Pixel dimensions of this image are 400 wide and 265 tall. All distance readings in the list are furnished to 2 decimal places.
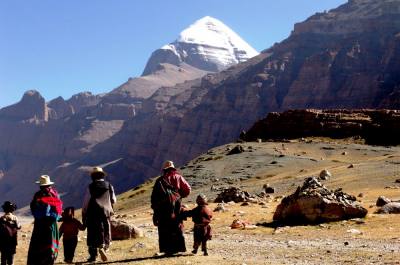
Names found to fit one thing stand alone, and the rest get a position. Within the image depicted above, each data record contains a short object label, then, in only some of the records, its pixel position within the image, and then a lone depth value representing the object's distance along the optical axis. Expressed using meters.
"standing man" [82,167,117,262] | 12.27
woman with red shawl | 11.12
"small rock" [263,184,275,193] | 39.53
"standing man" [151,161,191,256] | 12.71
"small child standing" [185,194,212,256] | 13.16
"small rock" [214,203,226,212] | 27.36
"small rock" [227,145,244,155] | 72.63
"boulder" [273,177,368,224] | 19.48
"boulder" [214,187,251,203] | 33.25
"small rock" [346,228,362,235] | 16.57
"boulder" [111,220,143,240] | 17.47
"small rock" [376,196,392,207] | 22.88
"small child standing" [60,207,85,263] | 13.34
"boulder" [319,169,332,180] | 43.70
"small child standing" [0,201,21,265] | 12.77
